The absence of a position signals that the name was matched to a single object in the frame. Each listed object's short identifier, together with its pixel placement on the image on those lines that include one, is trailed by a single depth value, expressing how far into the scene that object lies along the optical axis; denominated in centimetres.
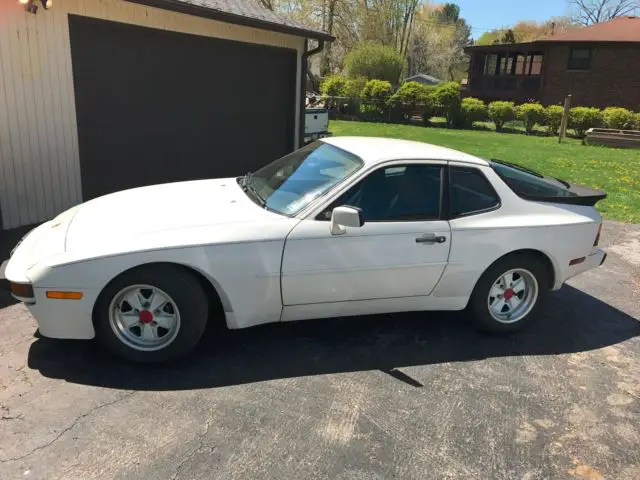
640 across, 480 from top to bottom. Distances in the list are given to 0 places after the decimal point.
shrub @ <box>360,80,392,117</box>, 2989
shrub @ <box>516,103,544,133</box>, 2669
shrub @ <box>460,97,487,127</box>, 2817
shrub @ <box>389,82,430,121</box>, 2920
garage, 604
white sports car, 330
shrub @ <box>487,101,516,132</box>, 2739
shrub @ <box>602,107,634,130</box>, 2433
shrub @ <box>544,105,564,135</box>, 2616
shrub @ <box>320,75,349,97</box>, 3181
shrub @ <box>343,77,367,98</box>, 3133
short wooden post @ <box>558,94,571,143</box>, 2185
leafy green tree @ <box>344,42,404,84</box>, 3612
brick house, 3027
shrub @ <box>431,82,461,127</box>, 2833
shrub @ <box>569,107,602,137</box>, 2469
